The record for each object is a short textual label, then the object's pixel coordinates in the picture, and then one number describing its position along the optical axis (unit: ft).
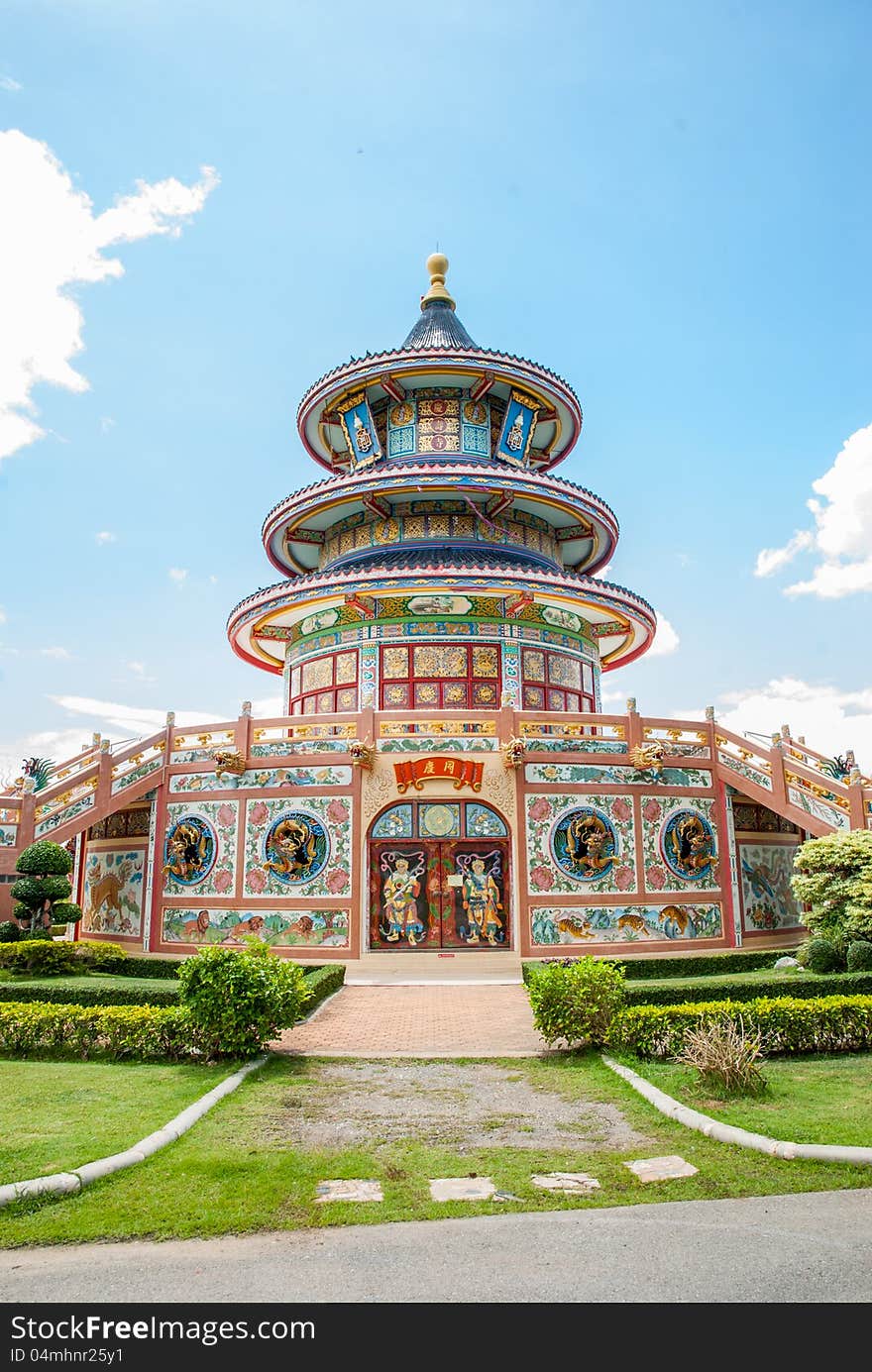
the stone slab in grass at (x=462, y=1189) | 25.88
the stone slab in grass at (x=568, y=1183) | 26.43
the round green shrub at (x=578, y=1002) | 45.27
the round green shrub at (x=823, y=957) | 64.64
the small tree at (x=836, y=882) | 66.69
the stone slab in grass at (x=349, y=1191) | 25.82
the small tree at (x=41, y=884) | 76.54
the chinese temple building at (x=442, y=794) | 81.97
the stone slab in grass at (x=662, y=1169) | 27.35
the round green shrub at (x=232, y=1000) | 43.19
